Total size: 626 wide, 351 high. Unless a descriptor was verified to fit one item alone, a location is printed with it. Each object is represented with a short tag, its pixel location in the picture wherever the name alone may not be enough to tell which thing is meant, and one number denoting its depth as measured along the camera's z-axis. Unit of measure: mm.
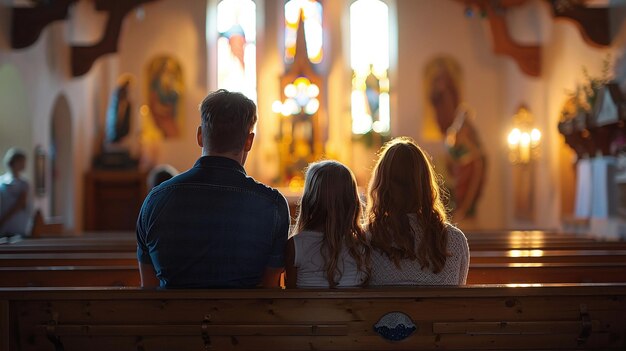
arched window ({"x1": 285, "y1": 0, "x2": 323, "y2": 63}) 16703
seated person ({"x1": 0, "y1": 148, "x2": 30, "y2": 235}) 8922
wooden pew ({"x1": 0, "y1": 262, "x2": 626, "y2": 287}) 4836
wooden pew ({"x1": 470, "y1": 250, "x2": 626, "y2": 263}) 5188
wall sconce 13438
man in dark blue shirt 3217
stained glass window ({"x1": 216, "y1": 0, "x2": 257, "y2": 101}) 16641
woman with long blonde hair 3367
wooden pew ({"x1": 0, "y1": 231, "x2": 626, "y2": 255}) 6391
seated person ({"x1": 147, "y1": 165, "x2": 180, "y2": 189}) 5918
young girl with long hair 3350
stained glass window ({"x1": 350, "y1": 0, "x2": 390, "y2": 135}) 16250
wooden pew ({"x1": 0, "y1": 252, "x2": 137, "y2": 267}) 5441
